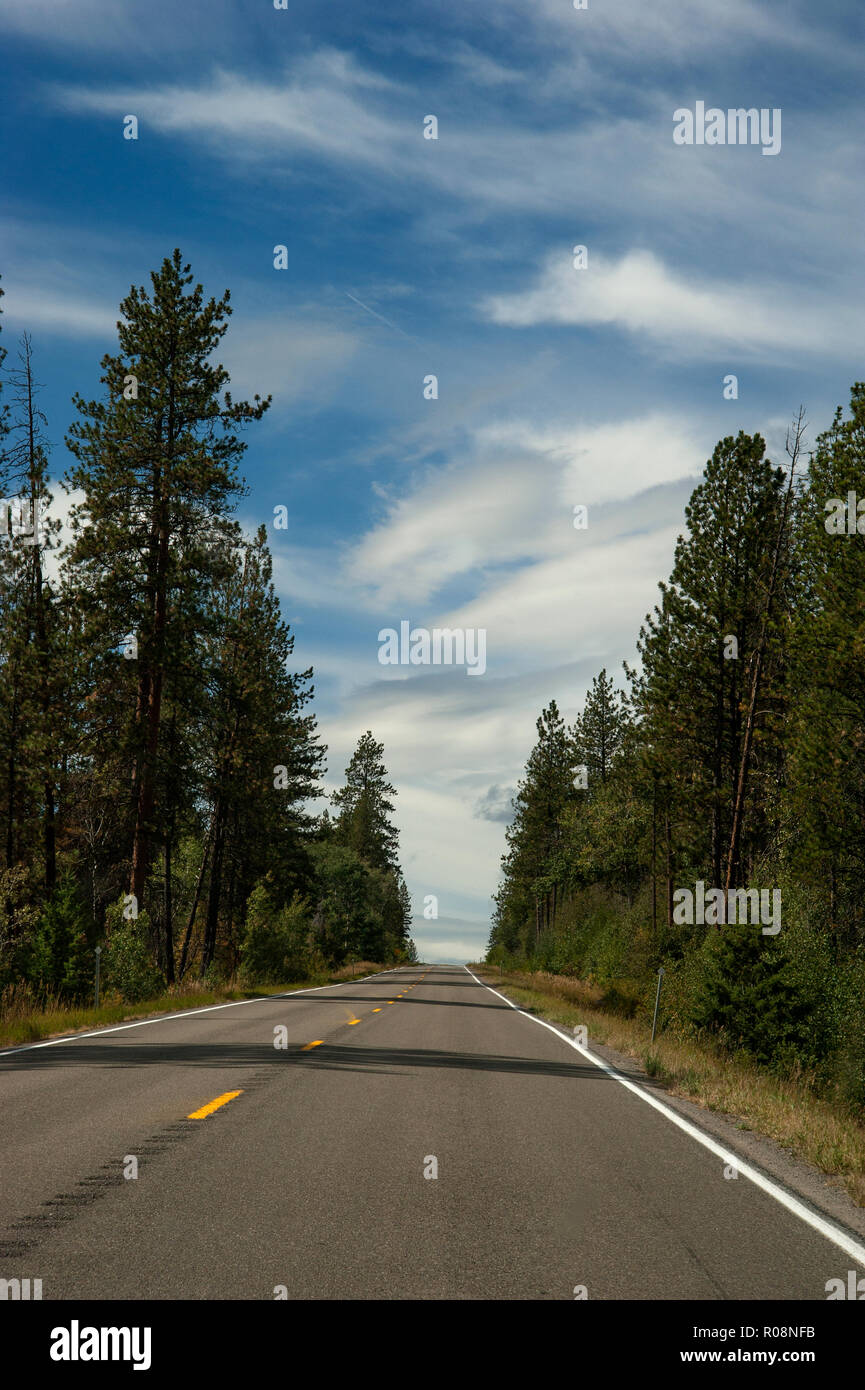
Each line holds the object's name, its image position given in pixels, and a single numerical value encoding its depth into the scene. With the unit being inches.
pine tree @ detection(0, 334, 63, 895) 1101.1
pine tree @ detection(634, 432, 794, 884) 1337.4
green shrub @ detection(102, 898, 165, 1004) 989.8
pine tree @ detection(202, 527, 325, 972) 1600.6
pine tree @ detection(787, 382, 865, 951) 970.1
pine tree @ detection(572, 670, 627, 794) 3070.9
